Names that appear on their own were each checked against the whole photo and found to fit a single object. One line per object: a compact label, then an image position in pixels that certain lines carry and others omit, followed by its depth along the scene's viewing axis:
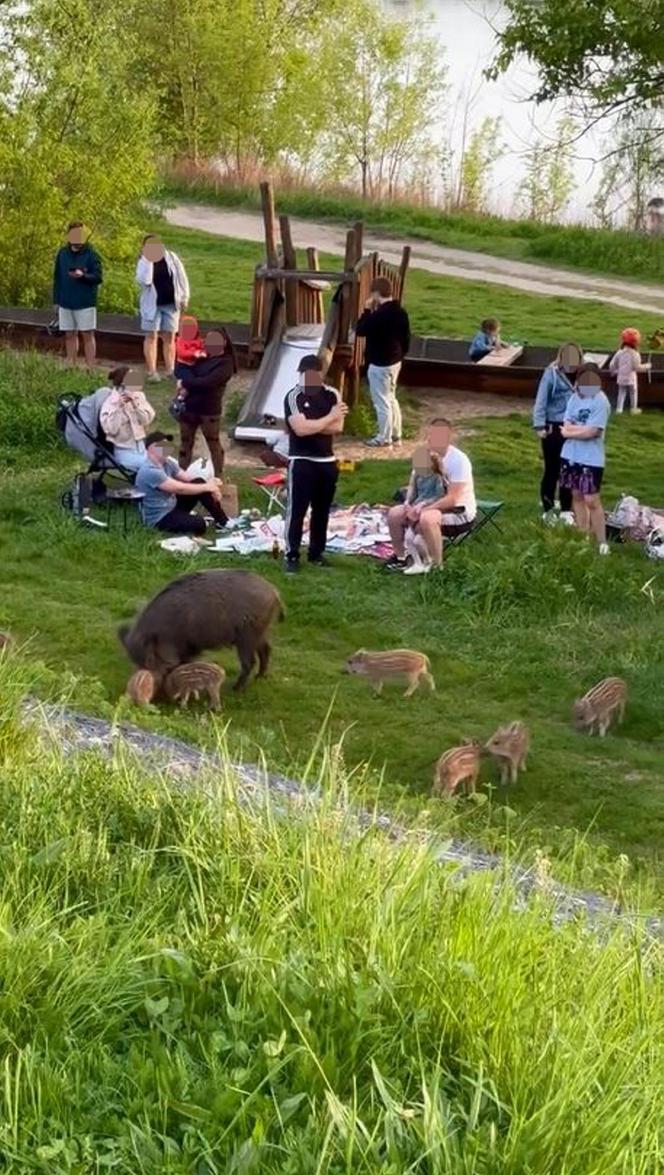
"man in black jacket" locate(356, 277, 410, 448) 16.52
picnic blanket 13.45
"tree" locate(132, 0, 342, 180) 36.12
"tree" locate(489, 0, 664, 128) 15.83
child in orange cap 18.11
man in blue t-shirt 13.62
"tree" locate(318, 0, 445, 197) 36.91
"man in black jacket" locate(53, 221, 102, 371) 18.08
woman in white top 17.94
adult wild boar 10.41
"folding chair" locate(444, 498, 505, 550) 13.16
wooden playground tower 17.25
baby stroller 14.15
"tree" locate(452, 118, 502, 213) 34.16
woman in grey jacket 13.85
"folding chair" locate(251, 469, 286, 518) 14.55
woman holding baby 14.62
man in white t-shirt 12.64
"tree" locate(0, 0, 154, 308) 21.20
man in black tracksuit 12.55
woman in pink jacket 14.23
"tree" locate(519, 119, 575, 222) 33.97
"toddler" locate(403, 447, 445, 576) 12.80
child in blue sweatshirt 19.58
